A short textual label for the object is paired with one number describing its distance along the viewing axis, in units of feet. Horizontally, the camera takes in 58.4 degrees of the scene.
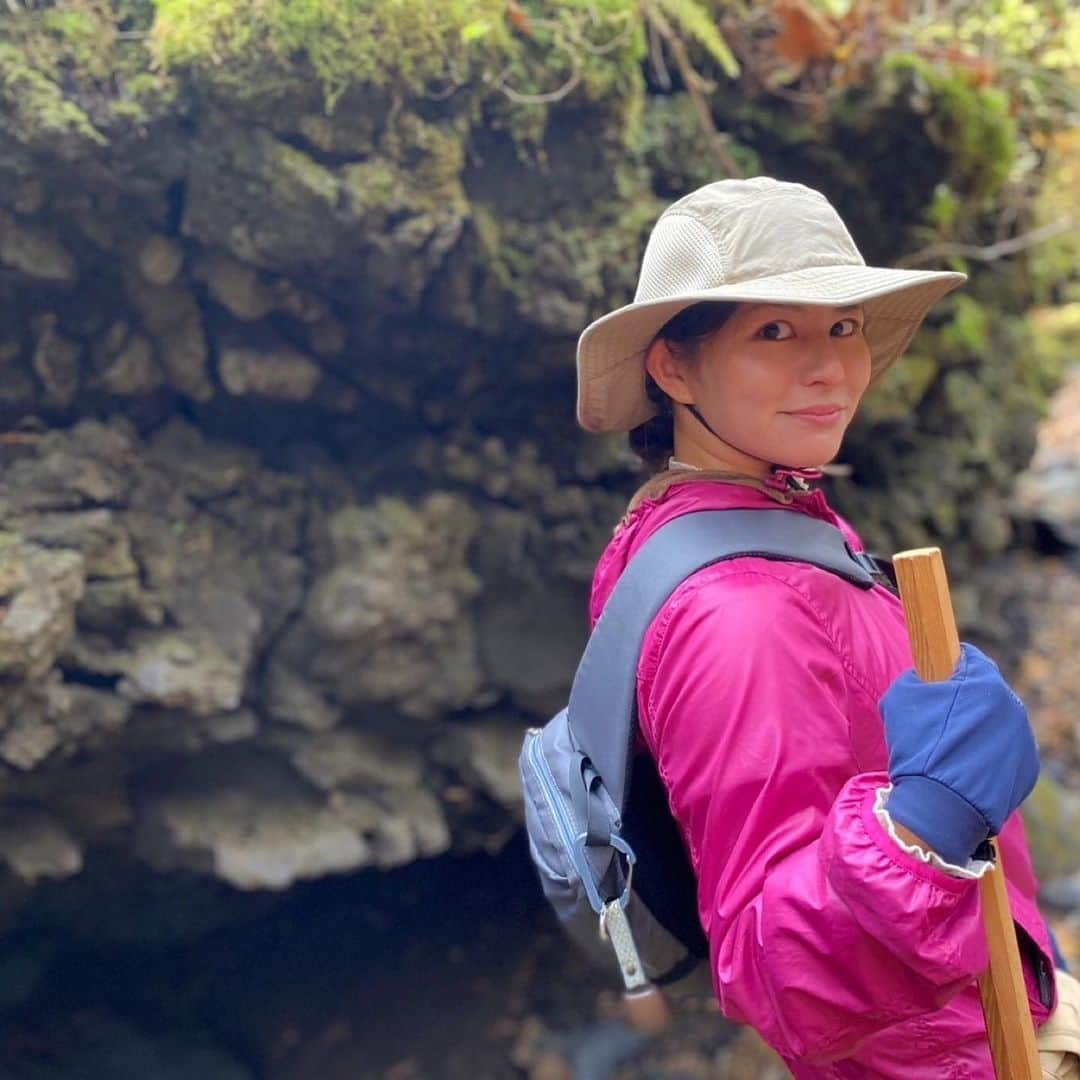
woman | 3.90
